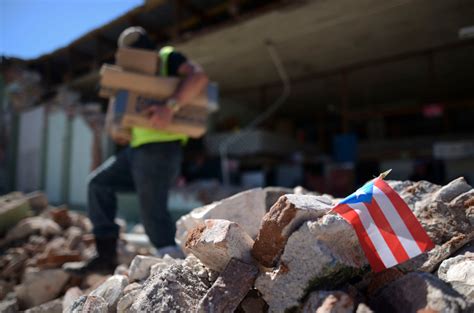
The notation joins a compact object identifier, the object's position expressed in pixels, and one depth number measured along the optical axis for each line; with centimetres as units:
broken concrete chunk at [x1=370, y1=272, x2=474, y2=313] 121
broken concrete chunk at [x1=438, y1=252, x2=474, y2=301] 135
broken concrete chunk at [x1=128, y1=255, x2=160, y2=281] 194
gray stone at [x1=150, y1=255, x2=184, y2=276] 181
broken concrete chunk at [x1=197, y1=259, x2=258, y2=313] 143
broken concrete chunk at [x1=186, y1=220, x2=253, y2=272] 153
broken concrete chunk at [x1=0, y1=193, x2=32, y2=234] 365
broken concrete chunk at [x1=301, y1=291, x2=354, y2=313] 124
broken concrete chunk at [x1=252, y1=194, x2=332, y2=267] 151
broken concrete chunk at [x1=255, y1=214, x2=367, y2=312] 141
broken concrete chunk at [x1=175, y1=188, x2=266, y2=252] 206
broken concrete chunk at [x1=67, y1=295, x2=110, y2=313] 157
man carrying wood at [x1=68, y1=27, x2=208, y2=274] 264
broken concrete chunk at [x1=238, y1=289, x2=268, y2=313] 151
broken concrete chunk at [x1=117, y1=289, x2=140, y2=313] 164
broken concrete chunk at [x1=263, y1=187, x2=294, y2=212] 219
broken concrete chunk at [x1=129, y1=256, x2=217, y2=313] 148
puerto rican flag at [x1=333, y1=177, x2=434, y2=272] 145
